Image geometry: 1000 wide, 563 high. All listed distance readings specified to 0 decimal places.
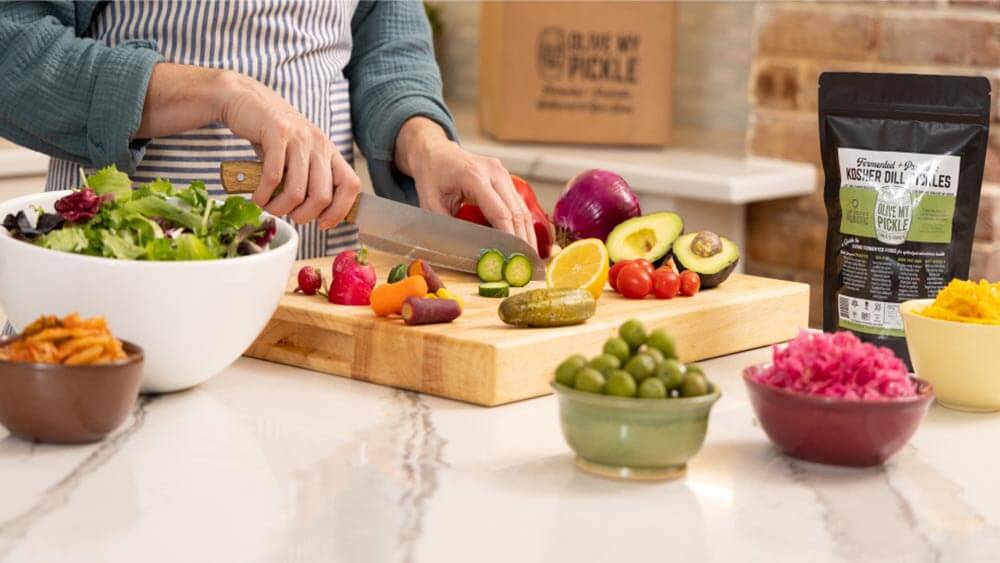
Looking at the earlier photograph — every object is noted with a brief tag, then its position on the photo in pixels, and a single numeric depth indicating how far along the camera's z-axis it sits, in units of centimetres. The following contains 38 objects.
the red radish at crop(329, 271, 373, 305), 201
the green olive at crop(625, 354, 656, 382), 165
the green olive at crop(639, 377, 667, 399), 164
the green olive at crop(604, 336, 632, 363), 167
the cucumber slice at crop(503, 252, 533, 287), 215
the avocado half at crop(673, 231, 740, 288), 213
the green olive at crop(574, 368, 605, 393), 165
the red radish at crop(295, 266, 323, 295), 204
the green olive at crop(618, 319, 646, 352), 167
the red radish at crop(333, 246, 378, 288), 202
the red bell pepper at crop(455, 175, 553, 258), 235
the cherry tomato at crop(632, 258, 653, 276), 210
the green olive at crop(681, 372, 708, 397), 165
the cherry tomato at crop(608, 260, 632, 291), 211
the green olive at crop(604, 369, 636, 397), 164
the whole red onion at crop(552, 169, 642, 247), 234
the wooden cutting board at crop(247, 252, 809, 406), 187
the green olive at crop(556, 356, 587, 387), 167
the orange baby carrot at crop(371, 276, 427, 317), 195
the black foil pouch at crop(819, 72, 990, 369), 195
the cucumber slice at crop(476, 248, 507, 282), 216
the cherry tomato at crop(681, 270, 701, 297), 210
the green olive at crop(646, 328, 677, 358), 167
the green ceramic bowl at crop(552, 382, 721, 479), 164
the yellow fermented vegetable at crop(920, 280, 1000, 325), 183
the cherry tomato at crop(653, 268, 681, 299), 209
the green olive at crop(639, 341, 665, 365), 166
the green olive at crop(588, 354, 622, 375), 166
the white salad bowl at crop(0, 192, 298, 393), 175
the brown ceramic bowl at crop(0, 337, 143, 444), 167
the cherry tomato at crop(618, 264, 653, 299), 208
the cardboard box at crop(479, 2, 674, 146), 350
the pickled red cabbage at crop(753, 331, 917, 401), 169
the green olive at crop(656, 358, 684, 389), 165
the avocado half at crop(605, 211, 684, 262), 222
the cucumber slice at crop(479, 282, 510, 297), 208
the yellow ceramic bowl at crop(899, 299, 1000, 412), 182
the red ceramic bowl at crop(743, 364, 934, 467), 168
